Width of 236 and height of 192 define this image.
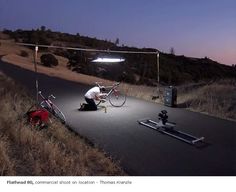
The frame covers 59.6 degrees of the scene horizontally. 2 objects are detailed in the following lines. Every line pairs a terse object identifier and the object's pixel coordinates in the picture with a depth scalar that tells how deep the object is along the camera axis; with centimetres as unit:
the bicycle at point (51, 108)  452
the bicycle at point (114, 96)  541
